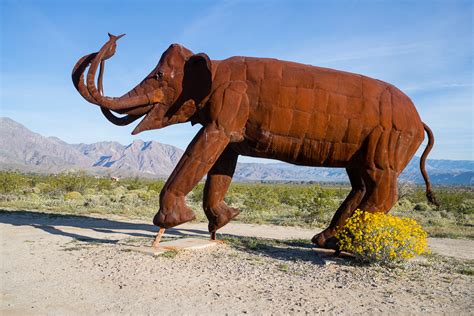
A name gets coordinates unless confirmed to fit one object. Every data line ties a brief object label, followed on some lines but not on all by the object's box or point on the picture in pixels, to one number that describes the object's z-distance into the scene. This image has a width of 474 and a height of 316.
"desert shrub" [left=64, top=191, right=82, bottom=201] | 22.34
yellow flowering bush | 7.08
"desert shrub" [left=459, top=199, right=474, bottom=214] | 22.51
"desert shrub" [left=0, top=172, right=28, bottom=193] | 23.01
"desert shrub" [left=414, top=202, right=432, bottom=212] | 24.36
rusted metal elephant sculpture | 7.46
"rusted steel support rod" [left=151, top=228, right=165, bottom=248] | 8.02
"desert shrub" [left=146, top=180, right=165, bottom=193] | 32.53
